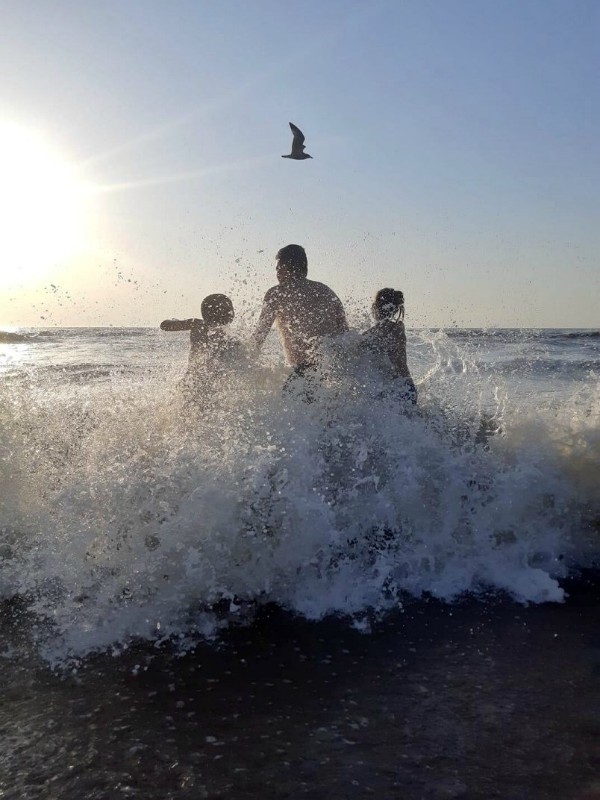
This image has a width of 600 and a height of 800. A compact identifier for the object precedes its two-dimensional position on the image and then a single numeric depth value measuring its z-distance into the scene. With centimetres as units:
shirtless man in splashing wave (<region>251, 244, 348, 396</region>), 573
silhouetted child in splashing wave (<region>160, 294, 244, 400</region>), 606
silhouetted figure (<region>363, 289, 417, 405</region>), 572
